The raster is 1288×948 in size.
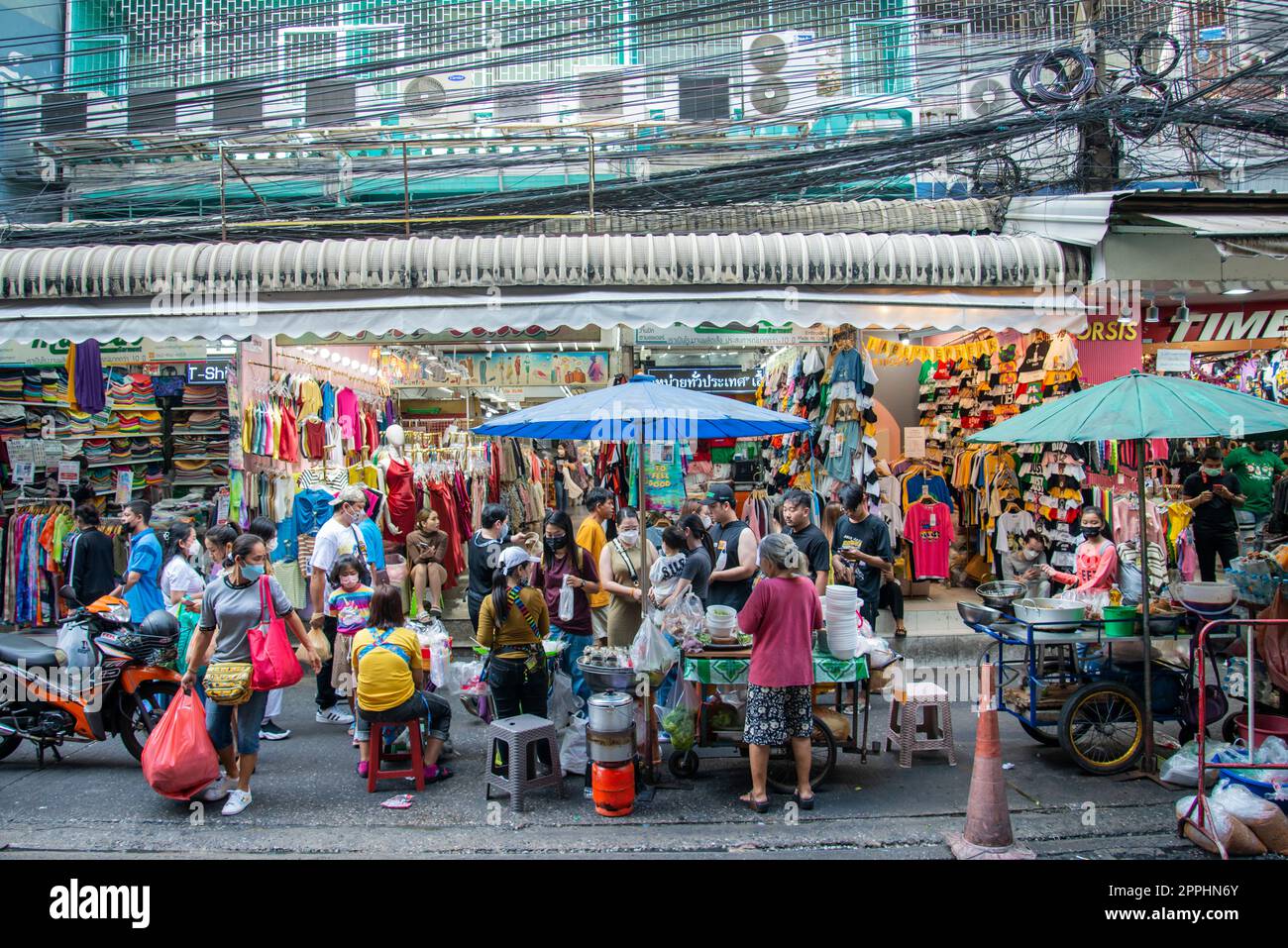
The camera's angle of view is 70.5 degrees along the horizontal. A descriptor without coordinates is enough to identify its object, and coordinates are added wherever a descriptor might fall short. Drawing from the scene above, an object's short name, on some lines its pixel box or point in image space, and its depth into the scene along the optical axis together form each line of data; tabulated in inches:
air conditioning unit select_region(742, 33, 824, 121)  641.0
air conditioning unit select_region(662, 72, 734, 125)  672.4
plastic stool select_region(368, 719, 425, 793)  250.5
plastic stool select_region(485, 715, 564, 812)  239.8
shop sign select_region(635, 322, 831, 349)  453.7
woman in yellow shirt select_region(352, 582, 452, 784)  243.3
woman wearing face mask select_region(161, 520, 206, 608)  309.6
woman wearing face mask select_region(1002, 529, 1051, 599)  351.5
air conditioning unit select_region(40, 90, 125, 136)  609.7
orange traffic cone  209.8
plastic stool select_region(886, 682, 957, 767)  267.3
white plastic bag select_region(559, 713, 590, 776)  265.0
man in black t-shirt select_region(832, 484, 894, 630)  340.2
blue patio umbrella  249.0
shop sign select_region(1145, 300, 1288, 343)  420.2
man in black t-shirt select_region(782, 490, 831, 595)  298.7
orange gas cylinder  235.0
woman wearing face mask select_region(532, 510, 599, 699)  281.1
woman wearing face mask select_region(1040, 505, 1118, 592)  294.4
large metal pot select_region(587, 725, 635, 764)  234.8
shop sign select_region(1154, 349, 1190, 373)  395.5
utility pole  414.6
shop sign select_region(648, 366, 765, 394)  474.9
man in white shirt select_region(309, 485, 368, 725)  338.6
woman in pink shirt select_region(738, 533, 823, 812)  232.5
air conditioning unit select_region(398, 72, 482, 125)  641.6
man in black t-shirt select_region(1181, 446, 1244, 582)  410.9
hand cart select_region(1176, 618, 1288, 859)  208.6
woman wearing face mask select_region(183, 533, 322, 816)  242.4
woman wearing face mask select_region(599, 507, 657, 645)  289.0
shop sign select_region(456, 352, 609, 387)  482.9
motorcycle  265.7
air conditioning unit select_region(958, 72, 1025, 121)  616.1
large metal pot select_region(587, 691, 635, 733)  233.0
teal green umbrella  236.2
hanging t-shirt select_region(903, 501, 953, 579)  433.7
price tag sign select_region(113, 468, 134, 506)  445.1
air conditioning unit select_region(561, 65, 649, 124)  653.2
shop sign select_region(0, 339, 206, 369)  439.5
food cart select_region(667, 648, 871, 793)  253.0
